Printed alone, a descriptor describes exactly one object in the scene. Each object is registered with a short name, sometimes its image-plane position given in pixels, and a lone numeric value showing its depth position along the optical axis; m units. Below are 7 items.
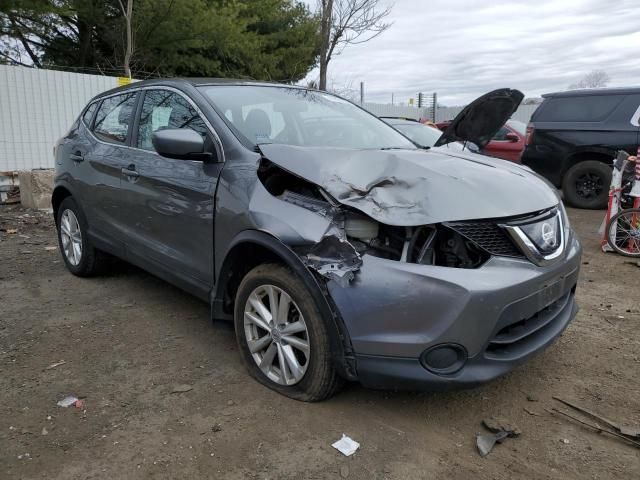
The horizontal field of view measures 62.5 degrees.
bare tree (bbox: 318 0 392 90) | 12.90
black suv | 8.25
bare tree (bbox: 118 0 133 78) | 11.04
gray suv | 2.34
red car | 10.88
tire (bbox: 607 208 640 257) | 5.60
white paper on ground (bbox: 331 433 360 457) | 2.40
